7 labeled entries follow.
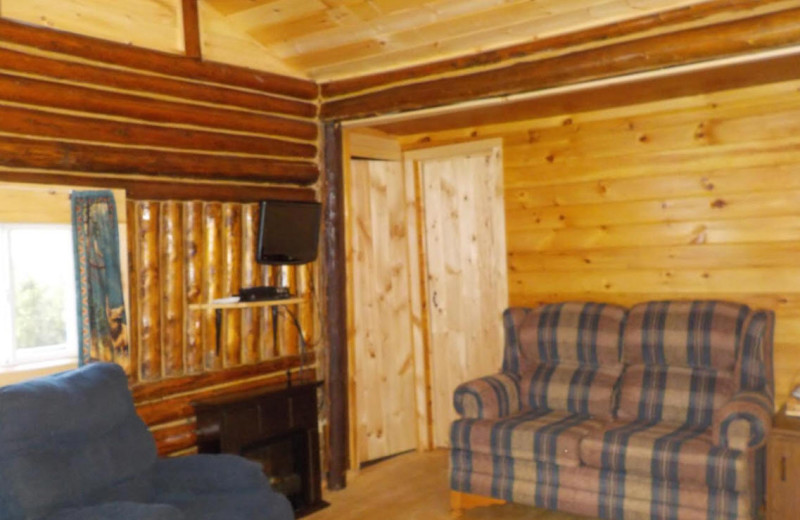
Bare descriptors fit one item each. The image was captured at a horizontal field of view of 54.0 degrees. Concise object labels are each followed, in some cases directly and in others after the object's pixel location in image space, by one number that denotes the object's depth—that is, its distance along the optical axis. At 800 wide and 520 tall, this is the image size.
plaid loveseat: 3.51
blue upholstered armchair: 2.75
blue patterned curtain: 3.62
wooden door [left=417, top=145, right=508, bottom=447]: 5.26
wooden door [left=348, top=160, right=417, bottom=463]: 5.22
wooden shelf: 4.06
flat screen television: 4.31
